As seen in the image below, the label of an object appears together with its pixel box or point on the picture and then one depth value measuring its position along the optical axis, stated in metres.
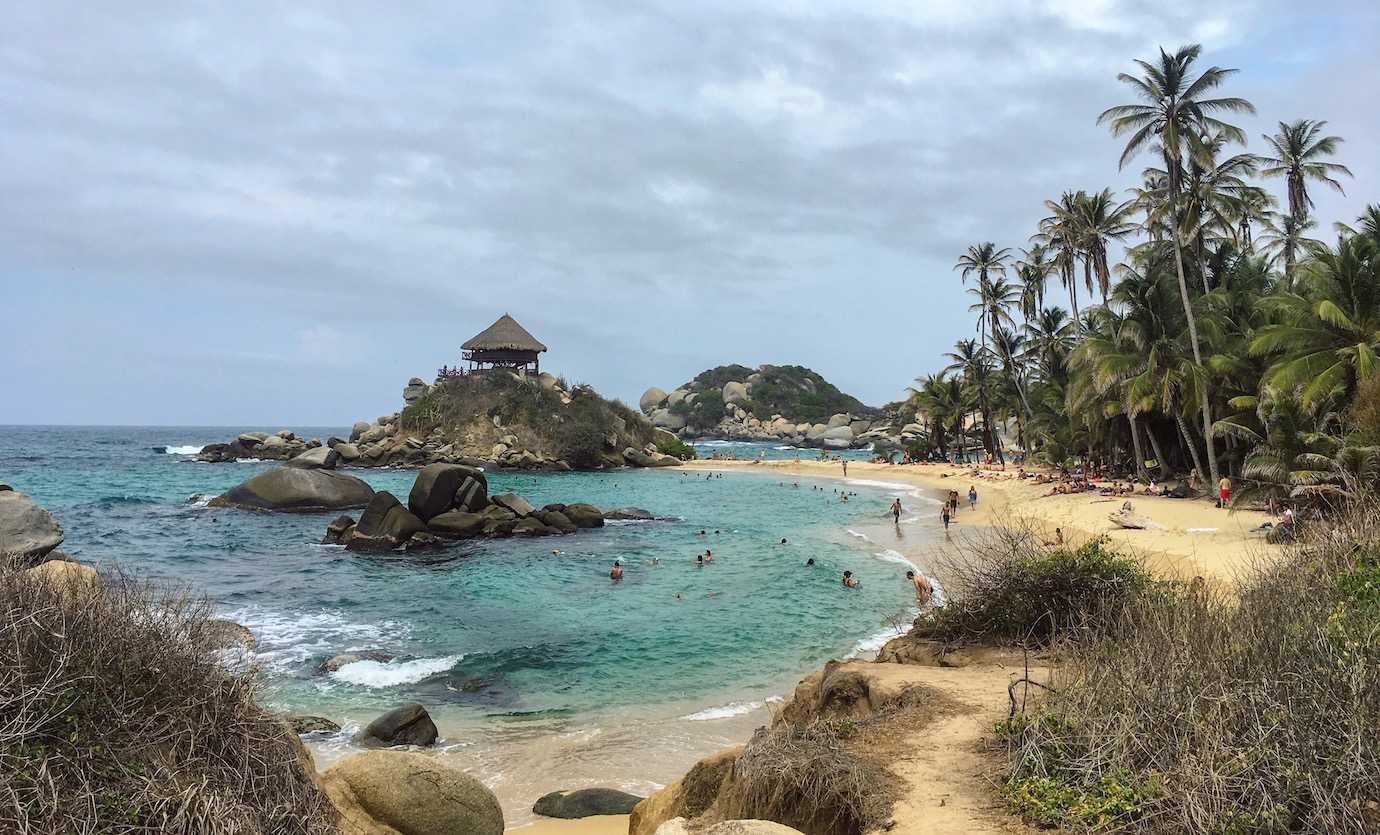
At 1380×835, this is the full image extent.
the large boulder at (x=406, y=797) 7.88
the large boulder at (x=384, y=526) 30.69
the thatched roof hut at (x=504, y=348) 84.69
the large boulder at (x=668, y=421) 157.62
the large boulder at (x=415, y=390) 84.50
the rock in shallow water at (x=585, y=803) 9.67
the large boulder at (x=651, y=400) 170.25
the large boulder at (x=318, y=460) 68.88
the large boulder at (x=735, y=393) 164.00
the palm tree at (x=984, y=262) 60.16
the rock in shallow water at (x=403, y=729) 11.88
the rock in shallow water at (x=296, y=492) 41.44
